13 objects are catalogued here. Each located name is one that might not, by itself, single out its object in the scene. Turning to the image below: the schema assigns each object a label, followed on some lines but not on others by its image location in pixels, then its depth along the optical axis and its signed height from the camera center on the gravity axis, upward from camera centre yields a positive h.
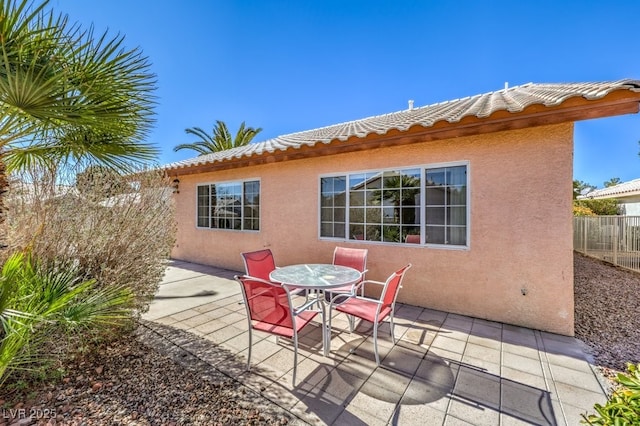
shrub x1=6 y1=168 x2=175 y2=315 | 3.59 -0.20
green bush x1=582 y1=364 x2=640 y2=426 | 1.43 -1.10
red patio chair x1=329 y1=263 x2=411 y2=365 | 3.59 -1.43
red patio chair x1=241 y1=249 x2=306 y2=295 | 4.92 -0.99
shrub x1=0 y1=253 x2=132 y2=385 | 2.32 -1.04
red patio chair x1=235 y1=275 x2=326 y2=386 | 3.31 -1.28
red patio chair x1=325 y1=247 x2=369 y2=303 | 5.57 -0.96
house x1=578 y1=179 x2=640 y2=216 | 16.41 +1.29
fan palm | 2.79 +1.50
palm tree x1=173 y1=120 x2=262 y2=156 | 21.38 +6.02
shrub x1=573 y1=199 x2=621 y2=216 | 17.72 +0.68
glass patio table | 4.00 -1.09
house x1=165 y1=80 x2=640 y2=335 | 4.59 +0.34
